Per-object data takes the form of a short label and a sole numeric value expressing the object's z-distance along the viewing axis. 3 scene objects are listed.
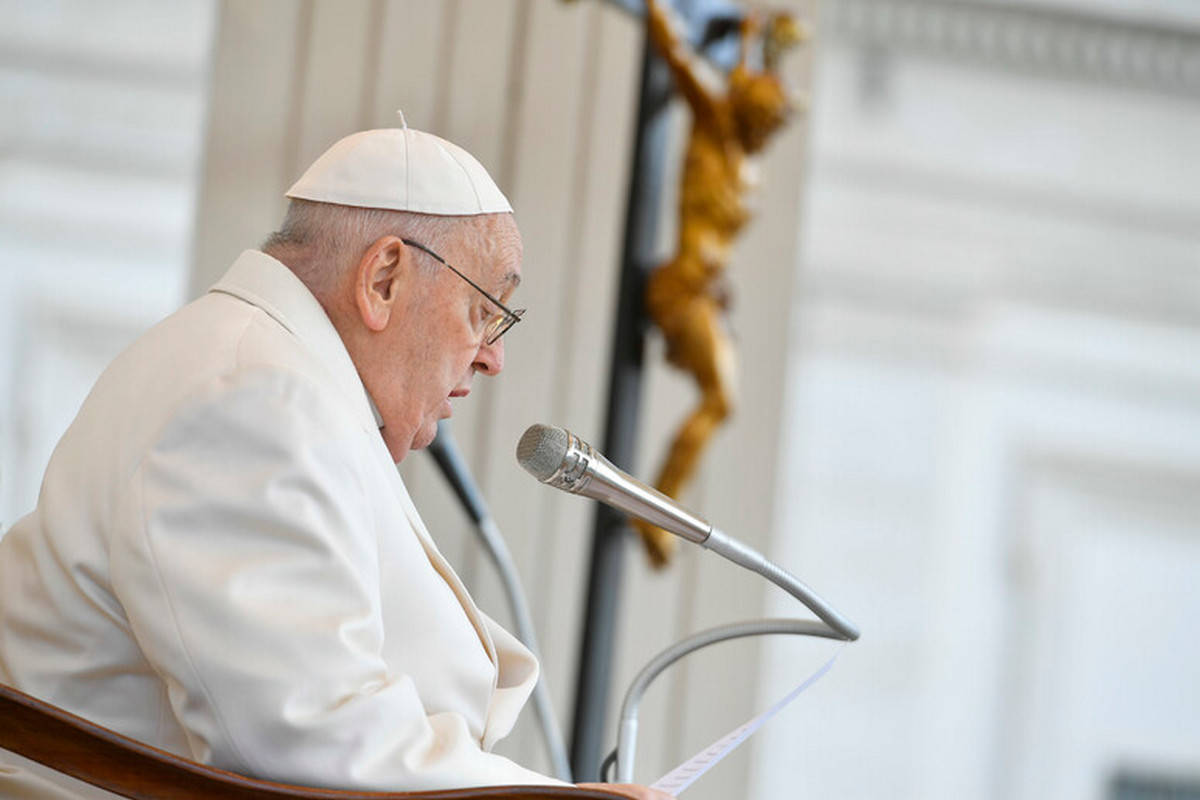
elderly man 9.60
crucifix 12.00
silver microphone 9.74
